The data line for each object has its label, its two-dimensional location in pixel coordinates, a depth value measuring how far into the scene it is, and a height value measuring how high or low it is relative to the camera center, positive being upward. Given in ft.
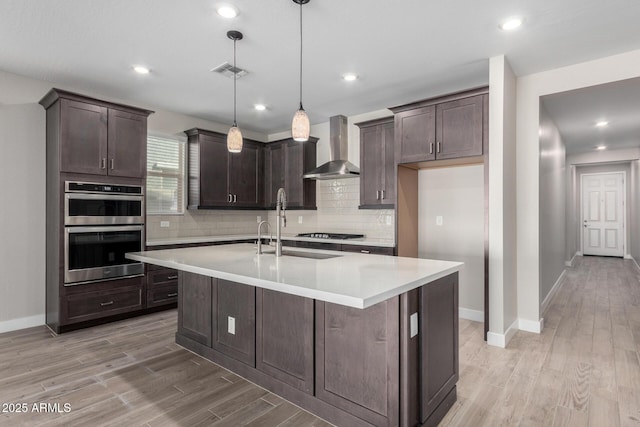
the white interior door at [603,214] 29.04 +0.06
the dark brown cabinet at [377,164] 14.37 +2.15
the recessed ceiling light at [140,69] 11.40 +4.83
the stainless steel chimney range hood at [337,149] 15.55 +3.08
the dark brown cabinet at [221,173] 16.51 +2.12
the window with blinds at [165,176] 15.93 +1.88
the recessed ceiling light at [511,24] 8.54 +4.75
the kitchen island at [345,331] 5.91 -2.30
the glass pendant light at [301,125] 8.00 +2.06
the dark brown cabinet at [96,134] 11.69 +2.89
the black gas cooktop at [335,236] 16.17 -0.98
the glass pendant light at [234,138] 9.47 +2.11
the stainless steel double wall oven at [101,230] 11.74 -0.53
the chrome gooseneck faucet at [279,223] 9.04 -0.21
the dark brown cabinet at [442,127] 11.12 +2.97
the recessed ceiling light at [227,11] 8.02 +4.77
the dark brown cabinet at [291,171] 18.02 +2.36
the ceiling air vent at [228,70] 11.30 +4.82
